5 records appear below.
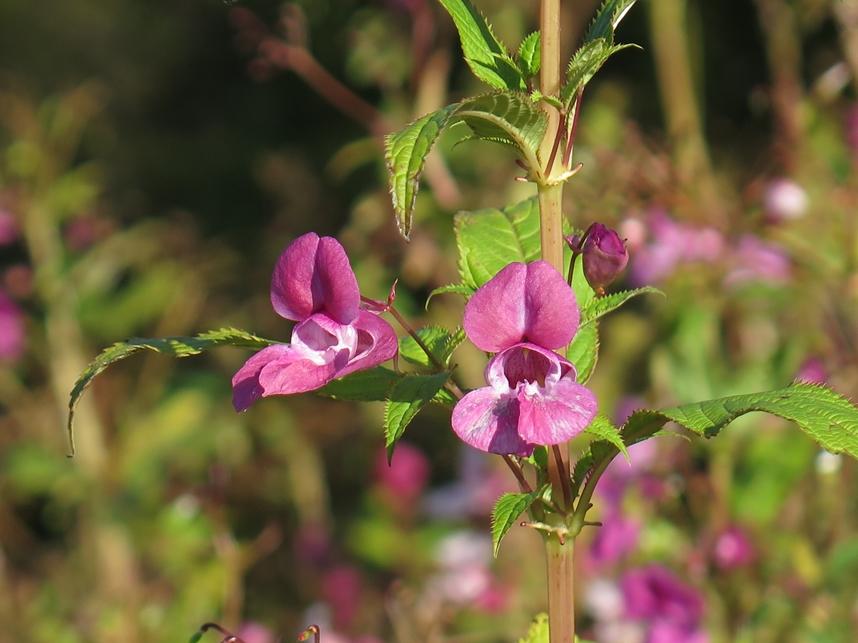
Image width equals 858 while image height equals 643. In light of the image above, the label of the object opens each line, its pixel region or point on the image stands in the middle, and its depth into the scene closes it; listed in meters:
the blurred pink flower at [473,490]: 2.04
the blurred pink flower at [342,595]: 2.04
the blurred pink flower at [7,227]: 2.01
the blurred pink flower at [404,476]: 2.24
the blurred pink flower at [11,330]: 2.03
